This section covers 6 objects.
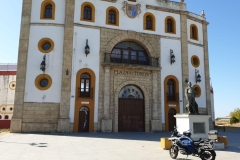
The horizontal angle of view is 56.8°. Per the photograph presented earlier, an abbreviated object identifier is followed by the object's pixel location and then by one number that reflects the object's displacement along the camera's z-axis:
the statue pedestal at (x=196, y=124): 11.92
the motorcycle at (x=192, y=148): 8.05
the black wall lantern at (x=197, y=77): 23.41
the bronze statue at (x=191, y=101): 12.35
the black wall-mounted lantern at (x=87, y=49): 19.64
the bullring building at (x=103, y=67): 18.59
